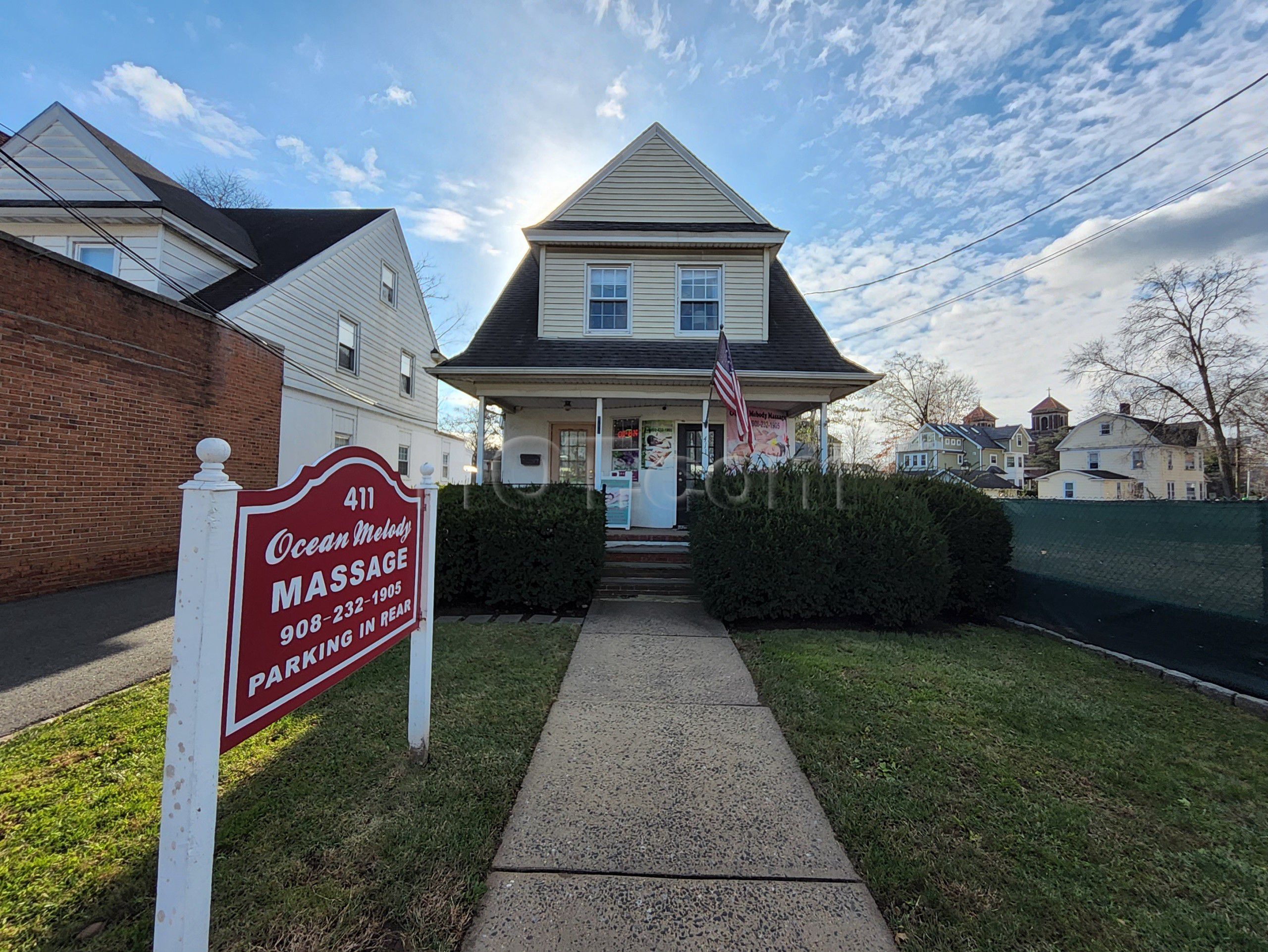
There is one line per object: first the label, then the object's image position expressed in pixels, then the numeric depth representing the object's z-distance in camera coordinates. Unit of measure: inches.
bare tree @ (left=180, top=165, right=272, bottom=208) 773.9
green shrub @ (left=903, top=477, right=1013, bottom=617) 227.3
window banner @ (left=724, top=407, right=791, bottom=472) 349.1
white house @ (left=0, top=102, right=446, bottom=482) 359.3
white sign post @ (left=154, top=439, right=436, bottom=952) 50.4
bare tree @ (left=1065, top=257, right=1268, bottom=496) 845.8
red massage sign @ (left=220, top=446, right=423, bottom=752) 57.2
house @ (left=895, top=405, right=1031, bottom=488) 1550.2
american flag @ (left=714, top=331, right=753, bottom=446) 255.1
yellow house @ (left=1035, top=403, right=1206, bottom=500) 1290.6
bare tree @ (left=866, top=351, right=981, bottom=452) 1369.3
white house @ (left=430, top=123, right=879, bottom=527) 333.7
